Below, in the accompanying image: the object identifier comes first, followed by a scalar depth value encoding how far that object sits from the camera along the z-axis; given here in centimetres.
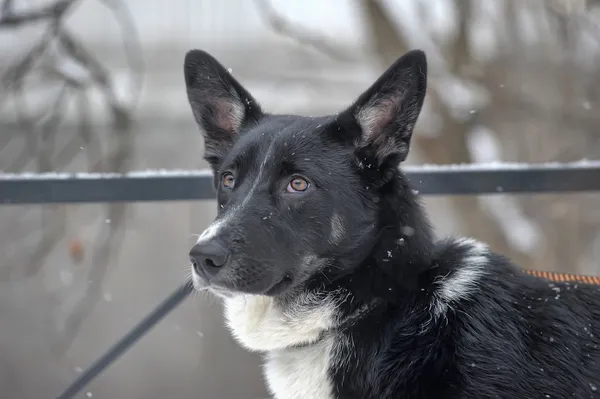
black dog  196
